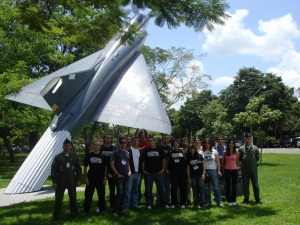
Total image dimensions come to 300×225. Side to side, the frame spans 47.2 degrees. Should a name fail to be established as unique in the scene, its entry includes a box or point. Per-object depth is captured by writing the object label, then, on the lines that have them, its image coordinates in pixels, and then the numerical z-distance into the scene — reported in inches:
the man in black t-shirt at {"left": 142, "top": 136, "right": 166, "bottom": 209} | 325.1
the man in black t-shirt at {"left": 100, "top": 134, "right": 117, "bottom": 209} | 309.8
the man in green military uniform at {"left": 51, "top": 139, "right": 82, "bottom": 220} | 287.3
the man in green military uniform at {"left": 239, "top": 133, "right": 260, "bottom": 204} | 341.4
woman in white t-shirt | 332.2
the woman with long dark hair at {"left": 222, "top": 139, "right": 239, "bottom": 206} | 335.3
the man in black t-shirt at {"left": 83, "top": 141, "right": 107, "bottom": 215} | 303.3
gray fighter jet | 418.3
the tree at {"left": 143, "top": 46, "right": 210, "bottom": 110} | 1288.1
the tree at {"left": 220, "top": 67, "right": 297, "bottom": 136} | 1849.2
